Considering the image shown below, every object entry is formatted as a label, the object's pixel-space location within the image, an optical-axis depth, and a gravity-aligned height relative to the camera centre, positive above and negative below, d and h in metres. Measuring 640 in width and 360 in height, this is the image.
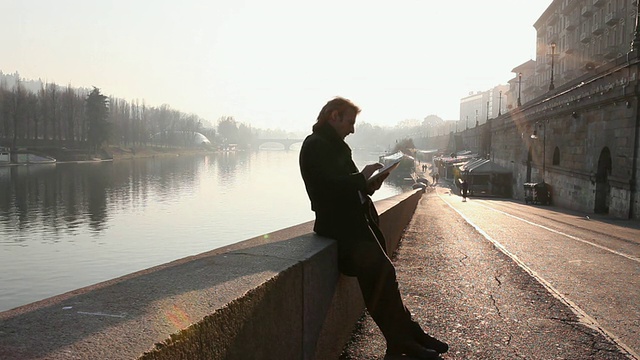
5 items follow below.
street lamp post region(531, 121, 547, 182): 34.91 +0.94
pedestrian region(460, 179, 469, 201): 39.53 -2.81
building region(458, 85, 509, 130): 165.38 +19.30
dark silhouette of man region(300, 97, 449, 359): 3.39 -0.53
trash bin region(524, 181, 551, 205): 34.09 -2.66
